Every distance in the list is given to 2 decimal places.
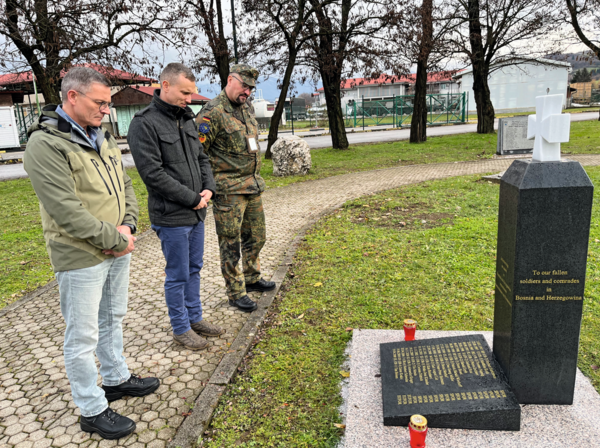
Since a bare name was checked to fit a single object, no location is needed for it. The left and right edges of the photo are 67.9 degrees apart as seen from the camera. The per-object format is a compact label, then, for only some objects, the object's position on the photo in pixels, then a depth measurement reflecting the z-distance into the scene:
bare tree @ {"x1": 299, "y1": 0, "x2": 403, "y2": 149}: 16.00
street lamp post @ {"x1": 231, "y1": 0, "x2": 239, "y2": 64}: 15.85
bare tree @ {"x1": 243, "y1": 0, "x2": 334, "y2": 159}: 15.50
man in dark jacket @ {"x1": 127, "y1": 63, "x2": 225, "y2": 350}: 3.23
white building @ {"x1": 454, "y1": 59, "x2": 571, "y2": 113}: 49.03
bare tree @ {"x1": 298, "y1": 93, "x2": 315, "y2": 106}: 99.06
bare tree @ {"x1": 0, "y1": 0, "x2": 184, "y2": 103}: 11.08
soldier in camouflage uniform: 3.98
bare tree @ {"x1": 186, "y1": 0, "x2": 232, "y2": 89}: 14.27
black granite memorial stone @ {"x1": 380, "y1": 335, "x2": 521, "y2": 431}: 2.55
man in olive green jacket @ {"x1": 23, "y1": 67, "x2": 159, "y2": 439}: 2.36
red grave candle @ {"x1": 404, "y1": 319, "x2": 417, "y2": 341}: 3.37
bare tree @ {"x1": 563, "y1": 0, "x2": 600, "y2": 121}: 19.83
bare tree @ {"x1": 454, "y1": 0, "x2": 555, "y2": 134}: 20.56
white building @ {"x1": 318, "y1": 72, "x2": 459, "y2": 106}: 67.56
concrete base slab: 2.46
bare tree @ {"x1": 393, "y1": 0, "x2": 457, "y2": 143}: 16.08
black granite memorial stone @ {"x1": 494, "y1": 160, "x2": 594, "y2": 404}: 2.48
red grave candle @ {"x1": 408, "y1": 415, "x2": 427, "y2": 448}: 2.32
